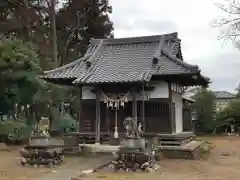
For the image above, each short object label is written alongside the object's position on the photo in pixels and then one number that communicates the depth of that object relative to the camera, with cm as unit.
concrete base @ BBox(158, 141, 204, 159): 1138
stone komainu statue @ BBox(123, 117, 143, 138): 956
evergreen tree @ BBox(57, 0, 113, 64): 2194
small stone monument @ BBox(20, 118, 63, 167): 970
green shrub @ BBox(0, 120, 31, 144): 1511
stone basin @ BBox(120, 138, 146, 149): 922
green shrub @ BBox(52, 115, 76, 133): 2000
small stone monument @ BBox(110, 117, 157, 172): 901
